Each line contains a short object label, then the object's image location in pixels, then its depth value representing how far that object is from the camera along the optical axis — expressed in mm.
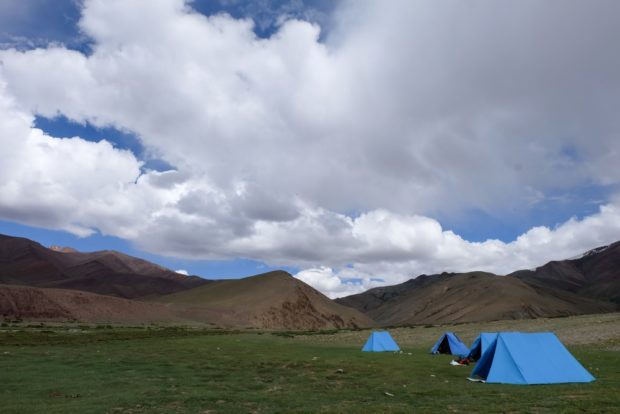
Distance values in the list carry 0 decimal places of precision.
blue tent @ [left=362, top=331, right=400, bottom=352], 39625
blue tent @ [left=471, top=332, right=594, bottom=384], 18891
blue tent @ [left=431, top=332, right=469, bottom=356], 34250
